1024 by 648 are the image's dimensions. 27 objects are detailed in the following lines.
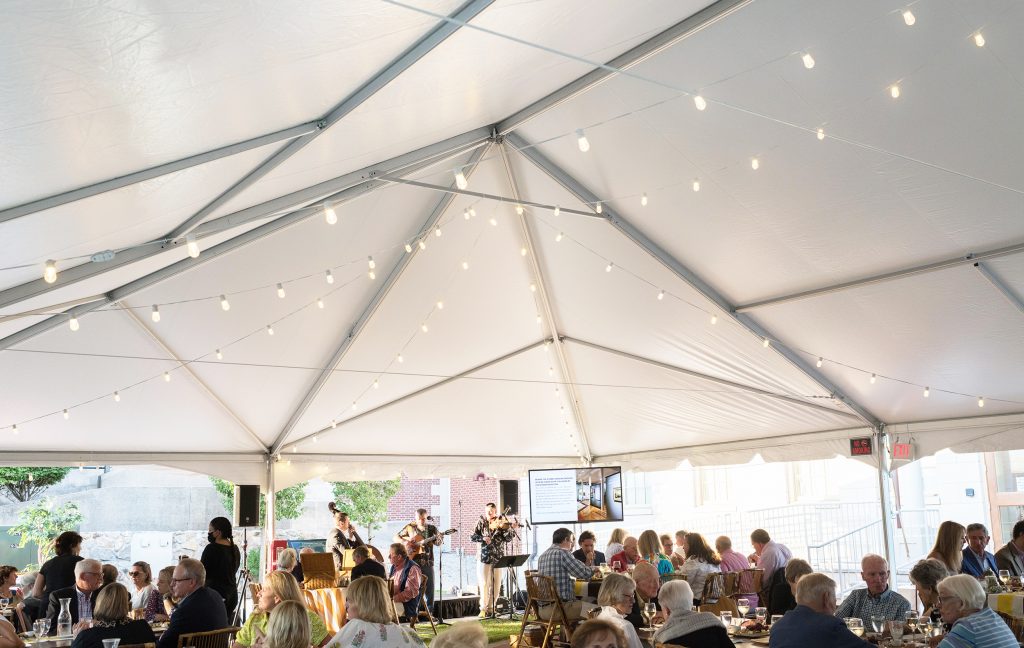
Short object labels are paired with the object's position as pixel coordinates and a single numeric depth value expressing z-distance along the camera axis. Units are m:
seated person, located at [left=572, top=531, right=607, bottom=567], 10.27
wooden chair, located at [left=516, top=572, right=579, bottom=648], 7.98
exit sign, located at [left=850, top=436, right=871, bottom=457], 10.57
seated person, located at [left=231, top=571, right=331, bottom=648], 4.76
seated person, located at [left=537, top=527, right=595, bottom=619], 8.27
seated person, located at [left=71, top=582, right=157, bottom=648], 4.46
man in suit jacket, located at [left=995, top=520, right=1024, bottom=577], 7.67
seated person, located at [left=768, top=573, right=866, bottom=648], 3.72
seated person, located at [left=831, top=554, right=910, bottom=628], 5.21
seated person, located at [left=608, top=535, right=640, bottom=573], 10.27
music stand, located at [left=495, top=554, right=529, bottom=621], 11.71
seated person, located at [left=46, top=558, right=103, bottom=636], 6.17
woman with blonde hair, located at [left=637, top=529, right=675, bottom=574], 8.96
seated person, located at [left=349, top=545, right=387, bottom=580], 7.85
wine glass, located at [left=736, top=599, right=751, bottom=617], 5.80
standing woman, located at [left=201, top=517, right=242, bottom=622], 7.04
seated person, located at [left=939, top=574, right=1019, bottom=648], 3.76
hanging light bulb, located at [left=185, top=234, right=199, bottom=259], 5.59
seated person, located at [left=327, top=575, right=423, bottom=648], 3.89
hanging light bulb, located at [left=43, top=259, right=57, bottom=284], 5.15
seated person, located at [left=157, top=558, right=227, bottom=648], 4.97
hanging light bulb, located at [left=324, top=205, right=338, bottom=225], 6.10
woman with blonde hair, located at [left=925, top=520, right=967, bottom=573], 6.56
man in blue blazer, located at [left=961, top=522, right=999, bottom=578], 7.16
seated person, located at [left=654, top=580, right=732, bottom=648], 4.28
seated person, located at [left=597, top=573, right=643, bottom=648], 5.28
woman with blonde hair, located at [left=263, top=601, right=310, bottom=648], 3.66
